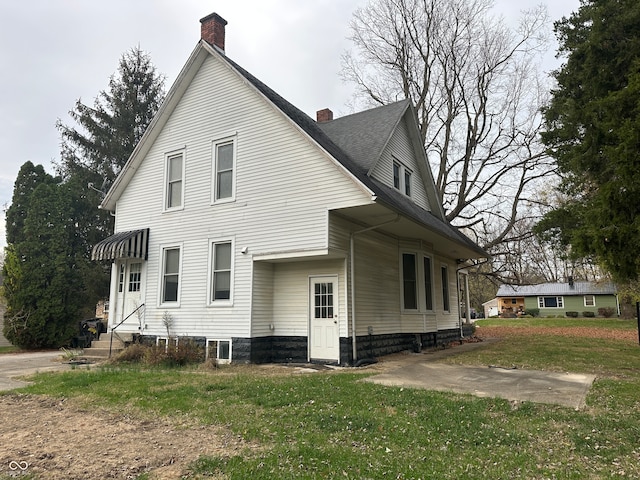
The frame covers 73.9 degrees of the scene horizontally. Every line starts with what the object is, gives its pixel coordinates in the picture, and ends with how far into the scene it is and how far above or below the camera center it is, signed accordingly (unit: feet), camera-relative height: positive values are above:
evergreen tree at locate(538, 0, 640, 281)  23.88 +11.48
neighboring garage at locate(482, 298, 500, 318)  188.42 -1.84
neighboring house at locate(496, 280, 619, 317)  142.92 +2.00
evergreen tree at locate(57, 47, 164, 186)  76.23 +33.52
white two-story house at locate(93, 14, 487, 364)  35.29 +6.92
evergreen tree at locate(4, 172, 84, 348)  56.95 +4.05
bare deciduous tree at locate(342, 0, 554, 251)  70.33 +37.40
